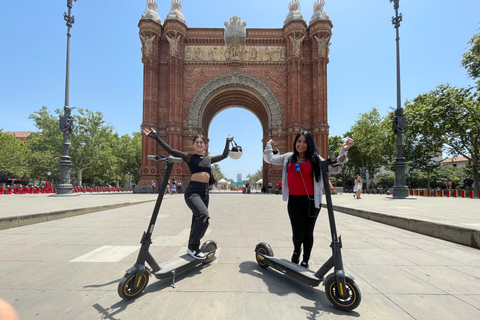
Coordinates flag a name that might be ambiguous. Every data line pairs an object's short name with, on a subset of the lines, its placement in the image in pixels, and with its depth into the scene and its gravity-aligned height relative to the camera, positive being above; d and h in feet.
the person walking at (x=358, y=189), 58.40 -3.40
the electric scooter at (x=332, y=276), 7.39 -3.46
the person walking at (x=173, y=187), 78.54 -4.70
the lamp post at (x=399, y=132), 54.29 +9.55
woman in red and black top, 9.77 -0.61
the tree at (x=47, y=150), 130.62 +12.15
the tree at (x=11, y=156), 123.34 +7.70
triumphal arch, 87.25 +36.61
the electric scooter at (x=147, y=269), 7.82 -3.50
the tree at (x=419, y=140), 84.08 +13.45
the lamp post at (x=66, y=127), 58.03 +10.38
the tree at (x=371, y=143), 130.31 +16.95
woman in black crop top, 10.68 -0.65
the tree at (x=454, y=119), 74.95 +17.57
